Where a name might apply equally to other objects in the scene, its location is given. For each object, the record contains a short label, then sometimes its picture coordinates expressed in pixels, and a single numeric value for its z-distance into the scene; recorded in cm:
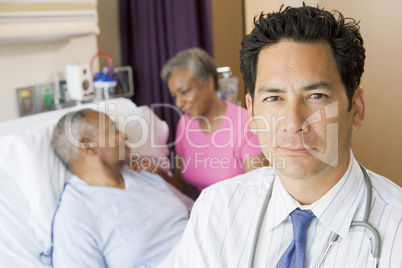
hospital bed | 162
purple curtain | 247
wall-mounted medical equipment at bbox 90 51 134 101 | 246
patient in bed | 162
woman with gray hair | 189
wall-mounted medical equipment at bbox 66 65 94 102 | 229
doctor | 101
